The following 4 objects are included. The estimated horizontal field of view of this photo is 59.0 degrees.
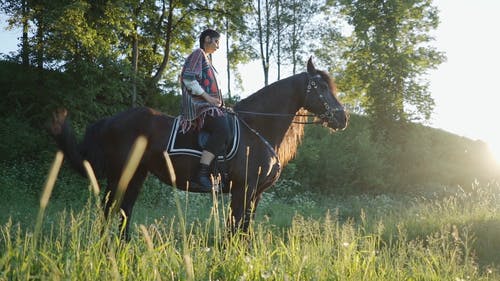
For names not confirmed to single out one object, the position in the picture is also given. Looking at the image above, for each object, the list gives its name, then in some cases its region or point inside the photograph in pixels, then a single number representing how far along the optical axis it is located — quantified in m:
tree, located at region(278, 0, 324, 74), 26.30
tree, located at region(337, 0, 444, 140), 20.77
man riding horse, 5.64
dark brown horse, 5.89
